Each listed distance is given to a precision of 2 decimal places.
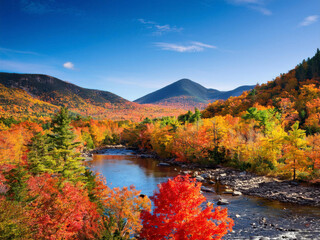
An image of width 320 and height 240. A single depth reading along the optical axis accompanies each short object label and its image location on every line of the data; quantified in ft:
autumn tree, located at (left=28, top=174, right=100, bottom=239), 48.06
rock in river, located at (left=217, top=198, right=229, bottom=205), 86.89
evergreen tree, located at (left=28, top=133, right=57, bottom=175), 86.32
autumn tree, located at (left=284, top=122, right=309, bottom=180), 103.35
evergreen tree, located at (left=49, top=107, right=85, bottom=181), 85.35
